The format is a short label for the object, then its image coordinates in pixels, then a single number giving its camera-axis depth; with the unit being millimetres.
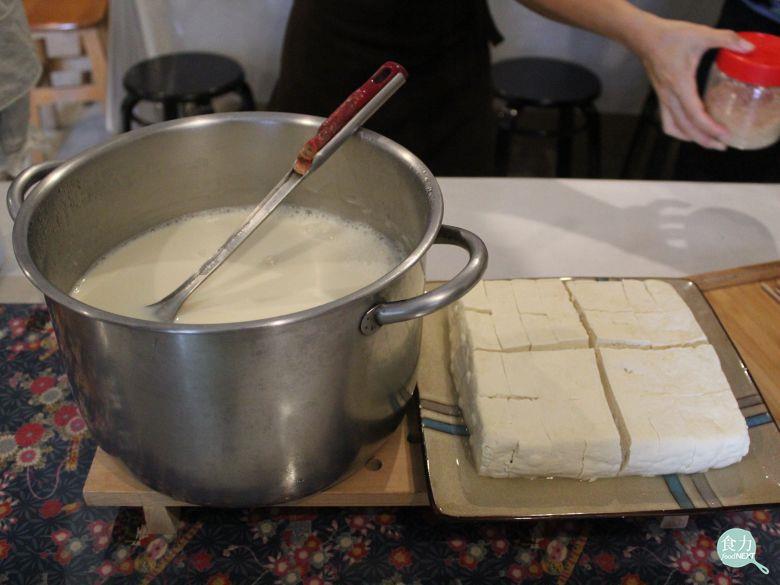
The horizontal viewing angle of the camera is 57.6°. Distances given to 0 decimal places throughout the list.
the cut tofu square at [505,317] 879
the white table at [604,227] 1216
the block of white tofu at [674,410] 760
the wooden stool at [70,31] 2619
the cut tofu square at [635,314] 901
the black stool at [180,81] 2250
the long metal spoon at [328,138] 799
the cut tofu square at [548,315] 891
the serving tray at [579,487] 740
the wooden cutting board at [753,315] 962
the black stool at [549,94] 2318
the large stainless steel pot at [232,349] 576
